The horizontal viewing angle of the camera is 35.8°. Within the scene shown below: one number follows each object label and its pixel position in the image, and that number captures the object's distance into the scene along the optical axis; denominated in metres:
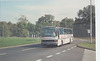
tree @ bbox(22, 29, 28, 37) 42.94
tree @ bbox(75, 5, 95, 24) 41.88
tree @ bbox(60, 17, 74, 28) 55.58
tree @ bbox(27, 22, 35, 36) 42.15
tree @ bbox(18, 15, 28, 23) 58.28
